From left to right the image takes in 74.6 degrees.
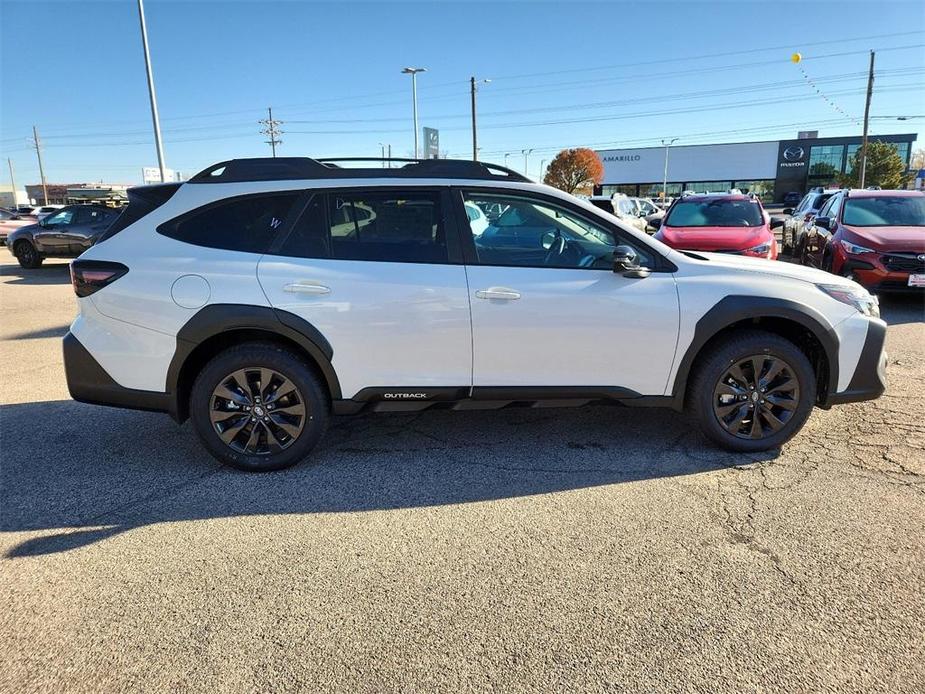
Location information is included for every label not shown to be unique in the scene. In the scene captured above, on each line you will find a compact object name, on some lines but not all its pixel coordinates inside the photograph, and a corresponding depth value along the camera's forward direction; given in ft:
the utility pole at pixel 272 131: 201.98
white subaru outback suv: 11.94
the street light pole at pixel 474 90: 126.93
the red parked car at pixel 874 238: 27.73
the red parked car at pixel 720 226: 31.50
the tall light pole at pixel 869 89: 120.37
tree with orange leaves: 263.08
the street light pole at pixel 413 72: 116.03
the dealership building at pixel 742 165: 236.63
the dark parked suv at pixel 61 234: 51.26
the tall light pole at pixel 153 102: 56.58
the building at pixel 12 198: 330.22
